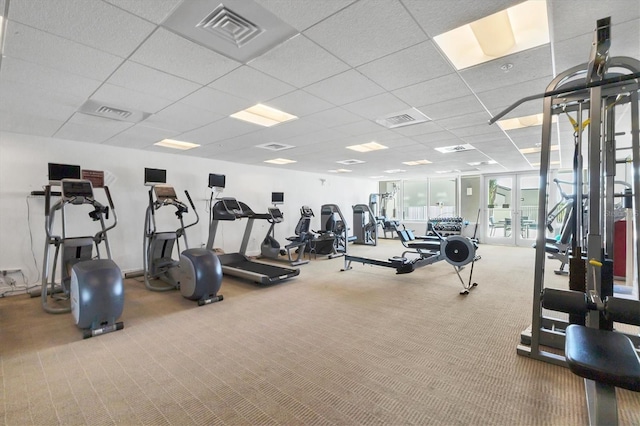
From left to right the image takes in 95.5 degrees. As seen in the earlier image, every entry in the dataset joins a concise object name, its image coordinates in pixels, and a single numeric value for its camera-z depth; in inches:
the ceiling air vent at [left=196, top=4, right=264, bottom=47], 72.4
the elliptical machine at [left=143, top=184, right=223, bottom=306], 152.8
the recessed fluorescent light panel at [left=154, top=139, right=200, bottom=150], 206.4
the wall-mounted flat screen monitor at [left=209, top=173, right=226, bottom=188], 244.8
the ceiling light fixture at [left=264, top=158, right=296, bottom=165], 279.6
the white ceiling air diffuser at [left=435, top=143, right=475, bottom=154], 227.9
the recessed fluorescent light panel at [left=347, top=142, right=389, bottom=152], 223.5
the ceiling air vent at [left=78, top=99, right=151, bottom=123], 131.4
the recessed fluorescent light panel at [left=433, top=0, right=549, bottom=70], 77.7
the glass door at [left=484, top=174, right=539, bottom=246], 371.2
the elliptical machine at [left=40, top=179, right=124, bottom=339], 114.5
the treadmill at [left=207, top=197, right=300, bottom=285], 189.1
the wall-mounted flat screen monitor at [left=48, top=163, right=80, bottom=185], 166.9
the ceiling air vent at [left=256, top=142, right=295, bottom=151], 214.9
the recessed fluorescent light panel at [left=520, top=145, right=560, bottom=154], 230.9
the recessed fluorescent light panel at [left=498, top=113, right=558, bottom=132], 161.9
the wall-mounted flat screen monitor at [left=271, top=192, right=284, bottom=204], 311.0
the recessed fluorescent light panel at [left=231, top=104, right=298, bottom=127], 146.4
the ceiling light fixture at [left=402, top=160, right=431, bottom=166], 301.0
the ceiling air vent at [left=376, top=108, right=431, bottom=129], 148.1
